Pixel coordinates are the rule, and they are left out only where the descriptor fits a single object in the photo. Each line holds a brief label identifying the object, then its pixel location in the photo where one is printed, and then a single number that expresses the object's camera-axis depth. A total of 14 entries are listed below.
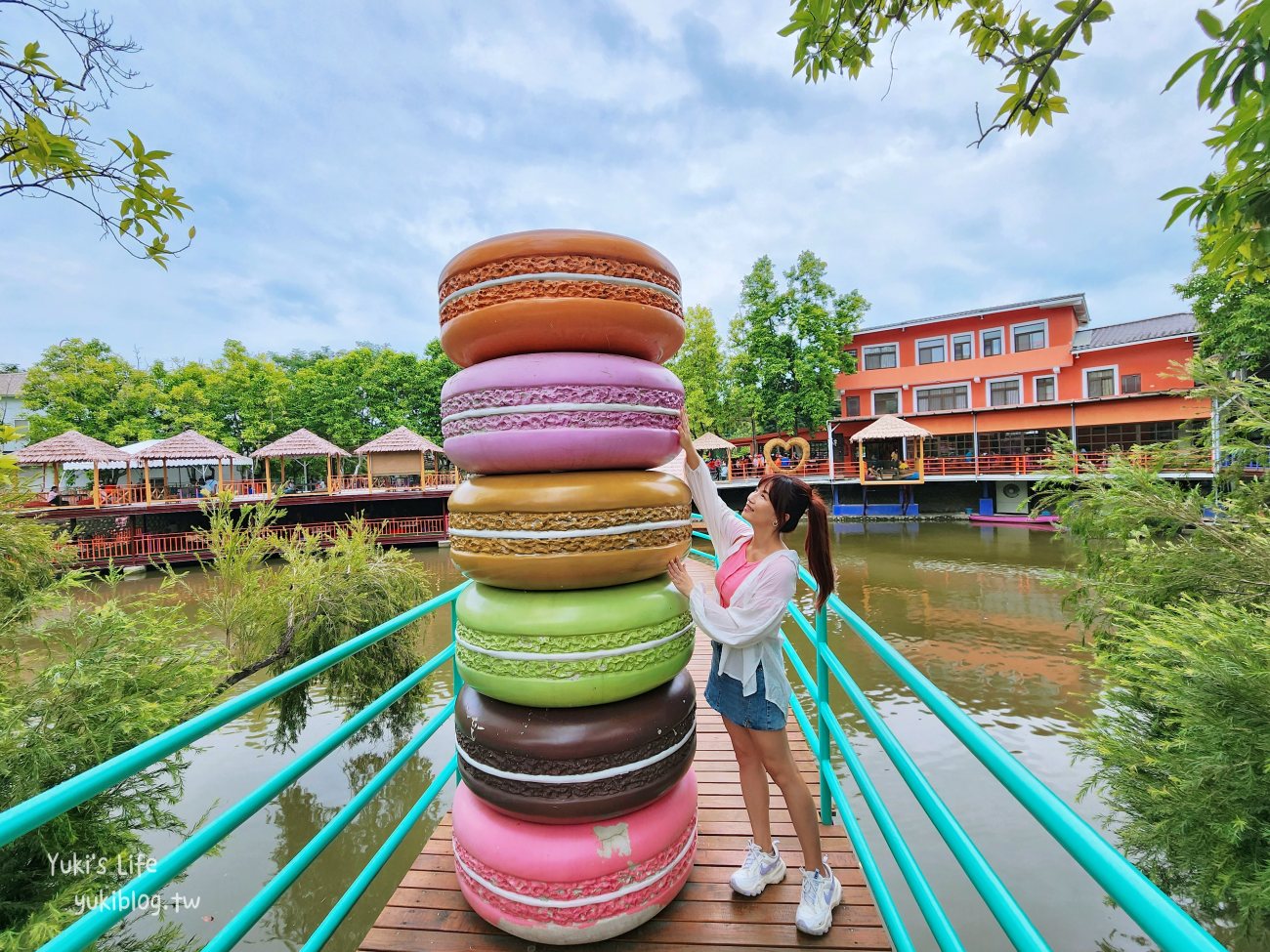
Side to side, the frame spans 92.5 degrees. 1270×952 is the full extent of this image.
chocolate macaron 1.64
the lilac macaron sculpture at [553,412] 1.64
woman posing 1.77
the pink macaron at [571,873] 1.64
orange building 19.47
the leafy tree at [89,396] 22.53
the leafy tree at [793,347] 23.67
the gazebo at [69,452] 15.87
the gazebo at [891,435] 21.59
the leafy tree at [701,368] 25.91
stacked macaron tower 1.64
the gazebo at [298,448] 19.47
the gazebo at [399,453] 20.78
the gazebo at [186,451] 17.81
